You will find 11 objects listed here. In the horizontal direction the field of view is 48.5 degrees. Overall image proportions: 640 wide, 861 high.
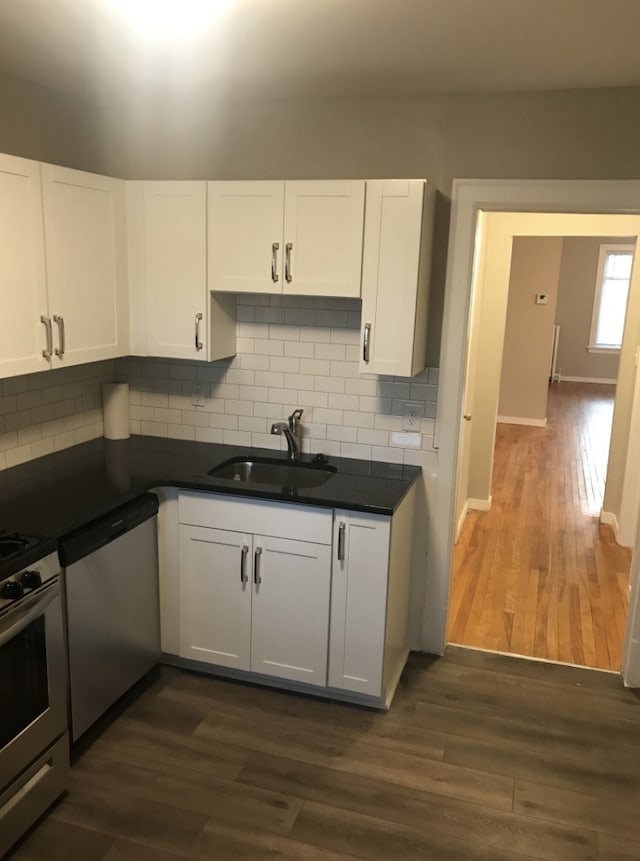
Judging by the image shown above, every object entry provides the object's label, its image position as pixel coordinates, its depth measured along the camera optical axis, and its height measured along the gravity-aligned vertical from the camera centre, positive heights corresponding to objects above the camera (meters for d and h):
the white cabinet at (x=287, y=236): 2.97 +0.22
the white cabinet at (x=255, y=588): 2.99 -1.28
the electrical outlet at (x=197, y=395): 3.68 -0.55
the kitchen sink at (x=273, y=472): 3.43 -0.88
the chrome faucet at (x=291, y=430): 3.43 -0.67
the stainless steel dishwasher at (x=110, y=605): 2.58 -1.25
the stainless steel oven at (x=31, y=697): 2.18 -1.33
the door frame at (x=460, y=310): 2.96 -0.07
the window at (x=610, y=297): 11.88 +0.06
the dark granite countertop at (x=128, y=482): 2.66 -0.83
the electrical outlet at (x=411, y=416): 3.35 -0.57
